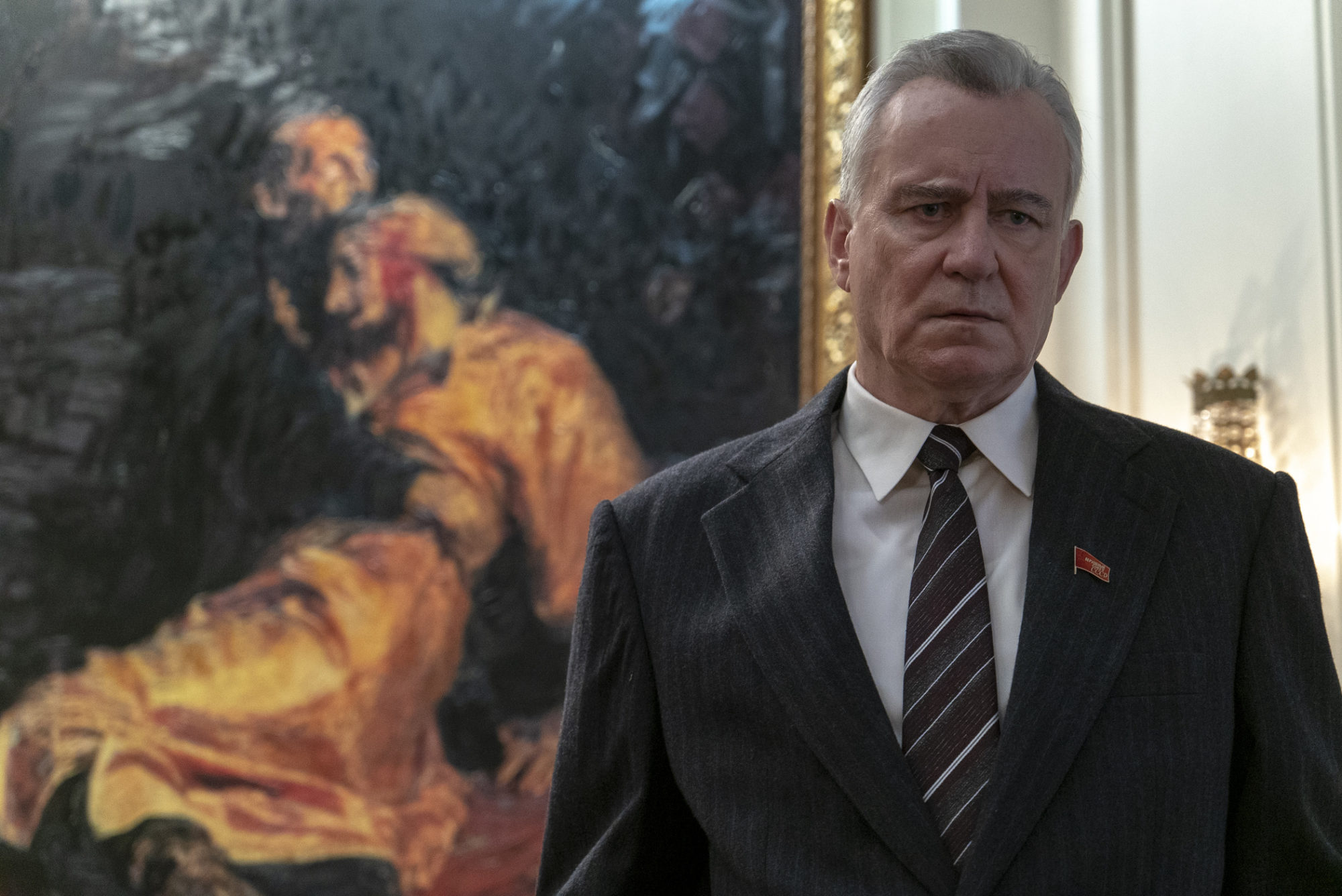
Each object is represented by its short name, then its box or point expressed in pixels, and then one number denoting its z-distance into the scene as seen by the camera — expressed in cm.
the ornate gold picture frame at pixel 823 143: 522
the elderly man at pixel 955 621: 158
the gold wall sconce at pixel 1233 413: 396
